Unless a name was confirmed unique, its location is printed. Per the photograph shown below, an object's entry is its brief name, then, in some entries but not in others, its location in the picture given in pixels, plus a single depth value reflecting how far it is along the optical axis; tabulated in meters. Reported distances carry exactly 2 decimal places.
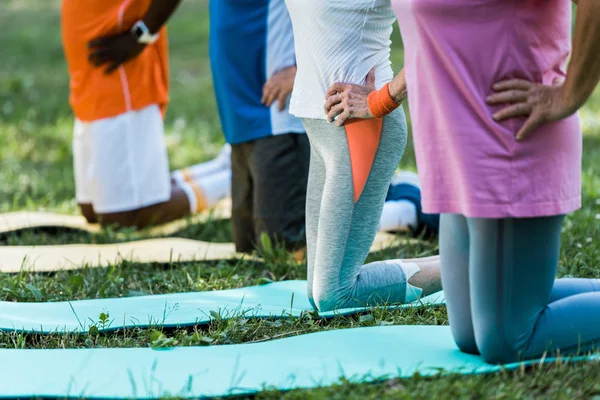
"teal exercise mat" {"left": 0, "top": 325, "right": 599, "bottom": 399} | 4.66
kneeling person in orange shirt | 9.32
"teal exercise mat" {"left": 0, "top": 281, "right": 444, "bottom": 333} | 5.85
